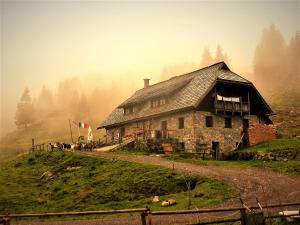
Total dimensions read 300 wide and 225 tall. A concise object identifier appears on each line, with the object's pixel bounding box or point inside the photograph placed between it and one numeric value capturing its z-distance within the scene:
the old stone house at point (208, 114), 36.03
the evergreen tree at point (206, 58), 131.88
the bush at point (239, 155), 31.61
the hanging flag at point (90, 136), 41.21
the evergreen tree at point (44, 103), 139.49
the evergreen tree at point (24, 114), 120.12
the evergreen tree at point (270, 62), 111.81
